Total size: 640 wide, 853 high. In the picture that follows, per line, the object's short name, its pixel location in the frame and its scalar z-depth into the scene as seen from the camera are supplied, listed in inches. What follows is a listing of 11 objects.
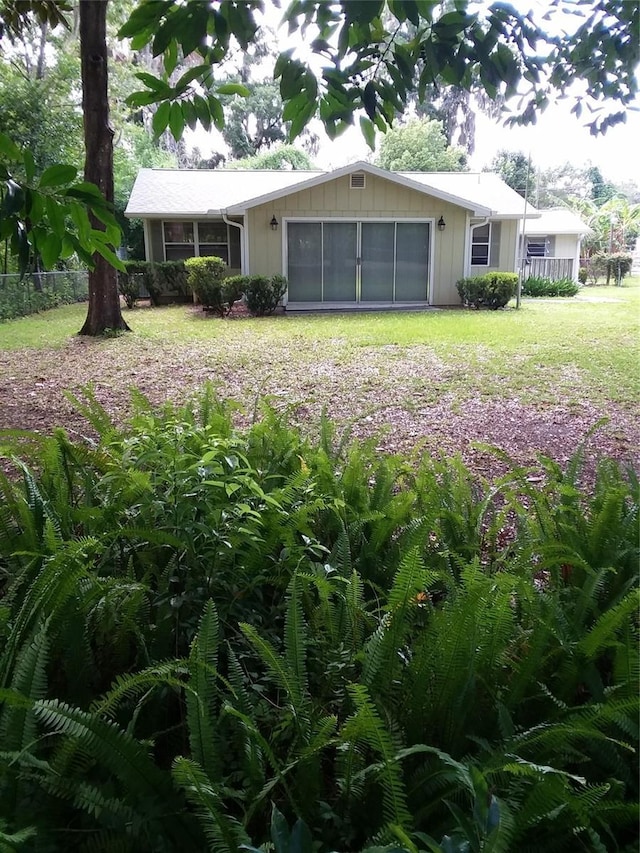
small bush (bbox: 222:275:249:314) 472.7
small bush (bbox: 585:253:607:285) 936.9
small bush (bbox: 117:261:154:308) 542.9
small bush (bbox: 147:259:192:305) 565.6
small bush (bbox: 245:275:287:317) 478.3
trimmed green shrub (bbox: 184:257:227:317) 476.7
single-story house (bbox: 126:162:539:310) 527.2
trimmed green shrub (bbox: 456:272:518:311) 514.0
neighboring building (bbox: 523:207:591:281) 767.7
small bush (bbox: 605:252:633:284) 904.9
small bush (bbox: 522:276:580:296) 695.7
